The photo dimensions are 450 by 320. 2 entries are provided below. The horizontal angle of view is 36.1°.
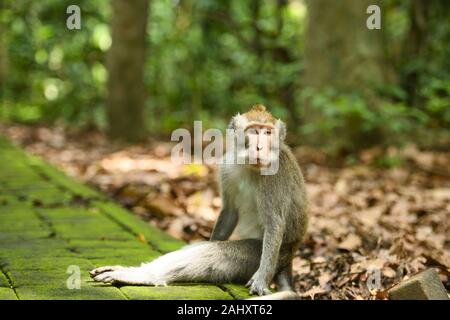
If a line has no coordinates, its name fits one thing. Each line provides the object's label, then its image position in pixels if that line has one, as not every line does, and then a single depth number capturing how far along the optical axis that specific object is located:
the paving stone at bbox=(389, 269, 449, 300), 2.88
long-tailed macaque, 3.32
